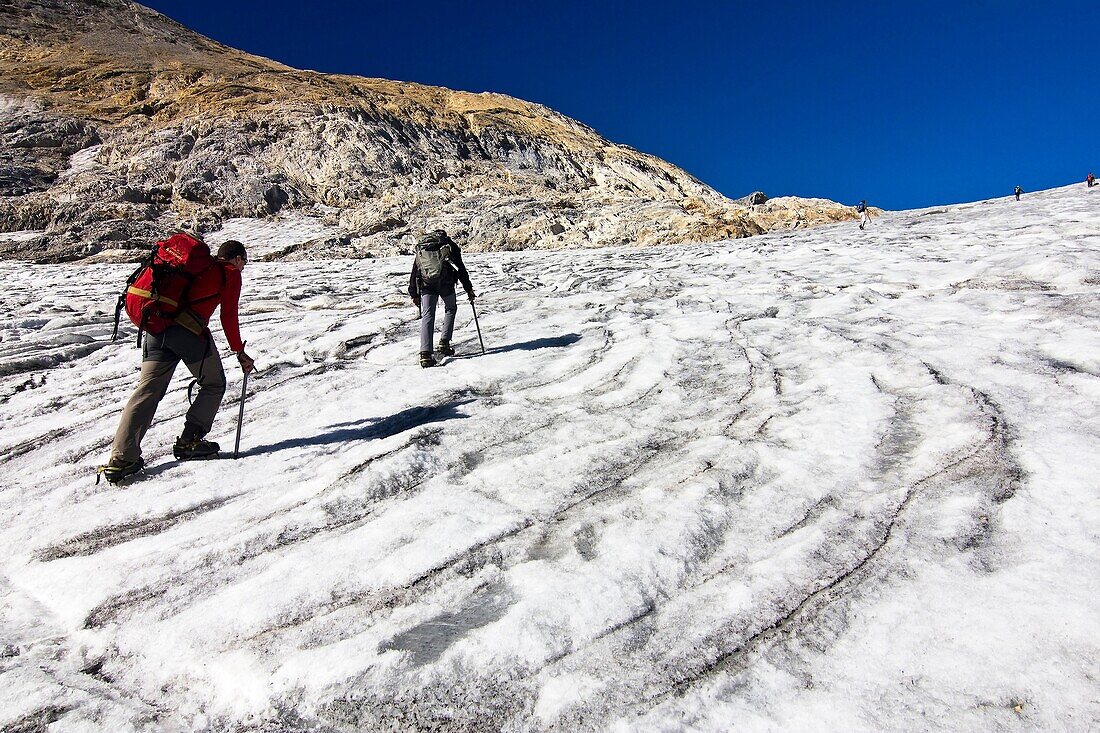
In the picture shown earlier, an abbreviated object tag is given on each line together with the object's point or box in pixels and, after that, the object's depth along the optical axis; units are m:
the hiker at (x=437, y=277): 6.95
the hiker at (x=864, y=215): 21.47
